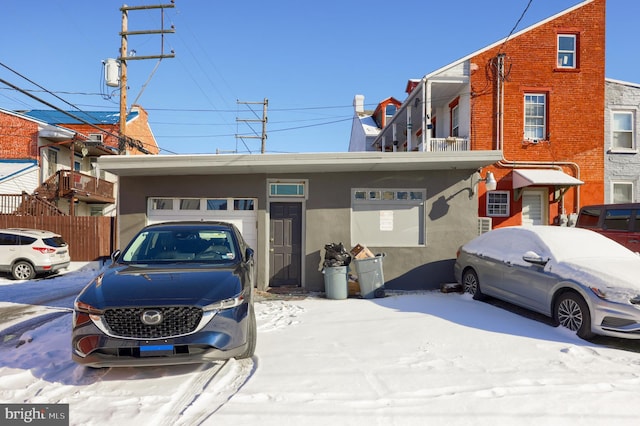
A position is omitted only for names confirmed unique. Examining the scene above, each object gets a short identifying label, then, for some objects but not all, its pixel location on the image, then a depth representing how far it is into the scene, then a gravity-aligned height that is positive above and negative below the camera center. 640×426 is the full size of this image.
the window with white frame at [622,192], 14.72 +0.76
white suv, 11.30 -1.36
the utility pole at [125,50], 15.42 +6.82
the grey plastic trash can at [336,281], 7.88 -1.50
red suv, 9.09 -0.27
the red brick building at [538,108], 14.14 +3.99
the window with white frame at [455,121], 15.73 +3.85
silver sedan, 4.58 -0.95
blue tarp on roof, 24.43 +6.31
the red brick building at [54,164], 18.84 +2.55
